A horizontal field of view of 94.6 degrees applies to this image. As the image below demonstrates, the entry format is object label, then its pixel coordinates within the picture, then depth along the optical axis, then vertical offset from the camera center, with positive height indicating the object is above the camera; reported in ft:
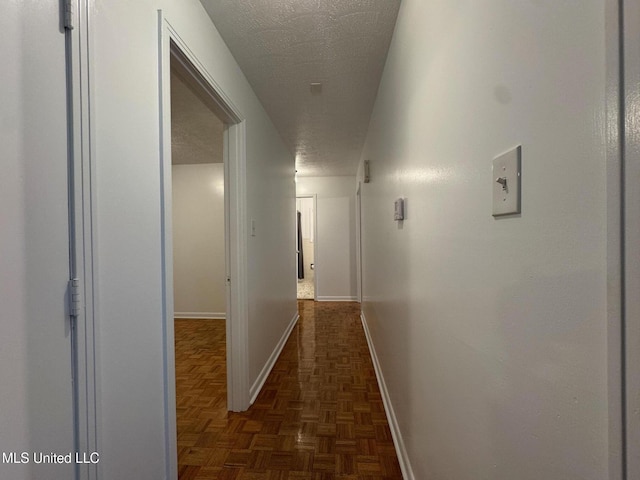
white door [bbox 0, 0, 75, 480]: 2.01 -0.05
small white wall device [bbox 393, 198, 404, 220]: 4.79 +0.44
